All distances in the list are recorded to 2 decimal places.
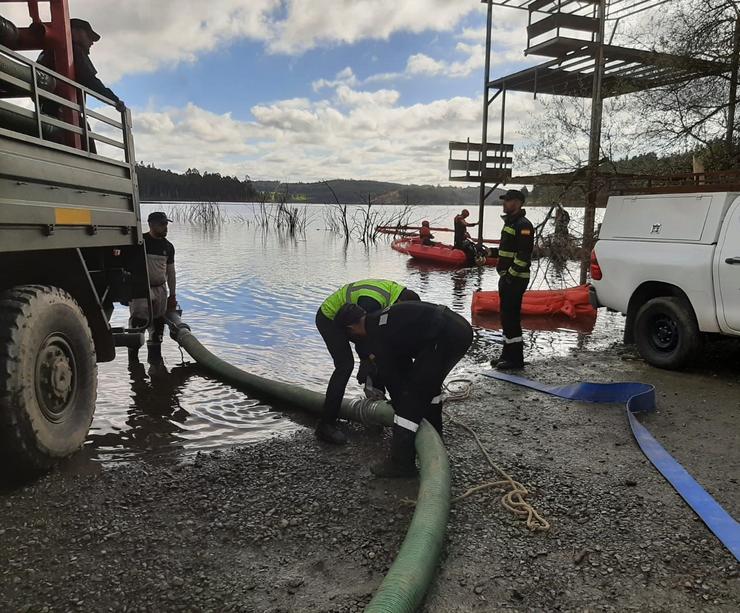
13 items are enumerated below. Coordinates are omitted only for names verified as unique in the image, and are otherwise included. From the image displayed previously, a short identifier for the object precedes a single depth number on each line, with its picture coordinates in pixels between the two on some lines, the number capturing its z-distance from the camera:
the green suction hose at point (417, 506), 2.33
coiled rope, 3.18
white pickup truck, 5.62
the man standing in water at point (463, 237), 18.38
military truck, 3.28
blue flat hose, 3.12
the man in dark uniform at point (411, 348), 3.80
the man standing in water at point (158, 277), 6.83
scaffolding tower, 11.16
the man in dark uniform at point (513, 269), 6.34
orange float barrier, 9.65
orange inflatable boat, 18.36
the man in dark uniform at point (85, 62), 4.77
